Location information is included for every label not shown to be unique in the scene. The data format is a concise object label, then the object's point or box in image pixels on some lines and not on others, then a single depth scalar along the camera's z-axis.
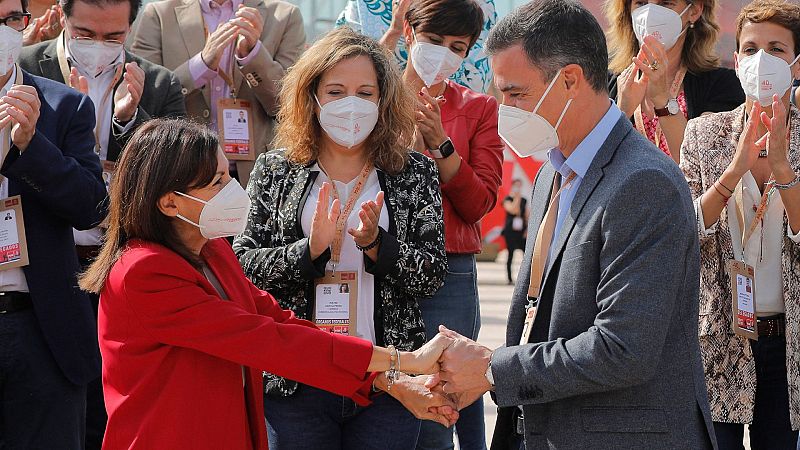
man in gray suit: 2.81
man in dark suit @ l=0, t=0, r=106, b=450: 4.00
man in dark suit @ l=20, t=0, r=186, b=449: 4.71
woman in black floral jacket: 3.77
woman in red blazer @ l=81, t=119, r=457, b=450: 3.08
